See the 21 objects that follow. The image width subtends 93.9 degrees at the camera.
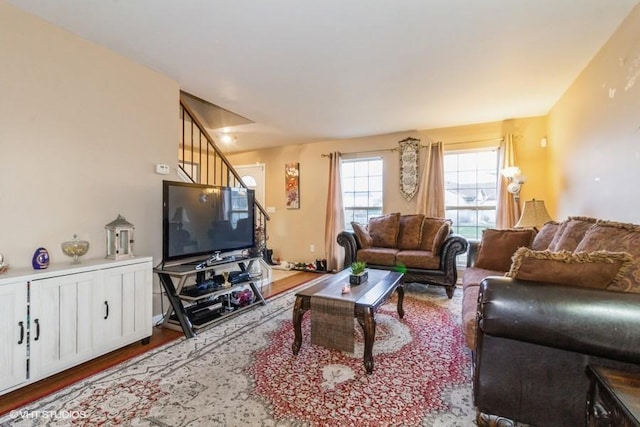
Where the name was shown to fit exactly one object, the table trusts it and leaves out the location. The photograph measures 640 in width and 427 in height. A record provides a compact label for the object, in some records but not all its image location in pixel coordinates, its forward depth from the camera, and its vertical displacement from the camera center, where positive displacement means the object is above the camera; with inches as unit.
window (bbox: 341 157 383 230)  206.8 +17.4
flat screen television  104.3 -2.6
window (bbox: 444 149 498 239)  178.4 +14.9
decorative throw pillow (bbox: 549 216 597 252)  82.0 -5.5
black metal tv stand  103.0 -29.5
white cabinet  67.3 -26.6
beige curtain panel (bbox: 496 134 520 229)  164.4 +9.0
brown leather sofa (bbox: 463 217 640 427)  45.3 -18.5
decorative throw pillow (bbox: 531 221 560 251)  104.0 -7.8
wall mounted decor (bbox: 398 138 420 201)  188.7 +30.5
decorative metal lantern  94.4 -8.3
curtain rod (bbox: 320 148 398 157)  197.5 +42.8
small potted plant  102.5 -21.5
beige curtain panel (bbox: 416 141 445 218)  181.2 +18.3
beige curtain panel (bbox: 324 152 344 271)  208.2 -3.9
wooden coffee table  78.3 -24.2
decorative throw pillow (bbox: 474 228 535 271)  119.6 -13.4
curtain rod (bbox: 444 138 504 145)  171.0 +43.0
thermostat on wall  114.1 +17.0
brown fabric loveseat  143.9 -17.8
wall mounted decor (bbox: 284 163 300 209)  228.4 +22.5
